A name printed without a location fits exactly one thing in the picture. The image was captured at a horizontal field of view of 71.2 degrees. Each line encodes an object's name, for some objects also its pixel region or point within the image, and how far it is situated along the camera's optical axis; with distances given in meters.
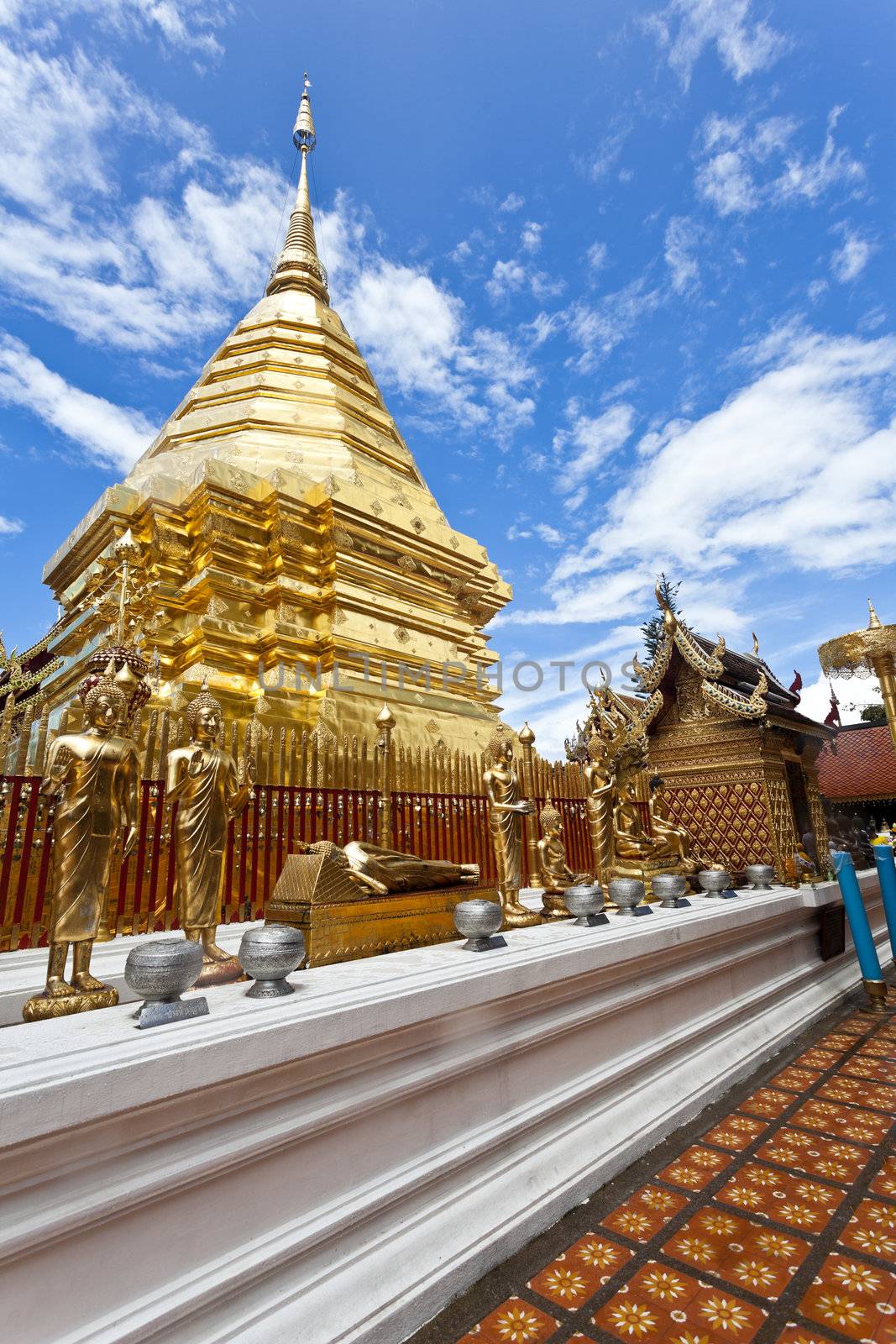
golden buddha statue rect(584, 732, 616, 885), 4.64
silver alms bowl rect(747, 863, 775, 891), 5.11
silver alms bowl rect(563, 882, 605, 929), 3.28
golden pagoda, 7.41
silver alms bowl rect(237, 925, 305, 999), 1.92
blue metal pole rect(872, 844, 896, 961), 4.55
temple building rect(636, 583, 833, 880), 6.26
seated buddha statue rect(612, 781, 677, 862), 4.95
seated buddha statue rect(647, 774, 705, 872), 5.26
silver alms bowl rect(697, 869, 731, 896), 4.60
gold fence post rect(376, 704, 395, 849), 4.21
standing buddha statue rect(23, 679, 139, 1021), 1.92
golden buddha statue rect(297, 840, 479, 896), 2.86
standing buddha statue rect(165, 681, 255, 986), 2.53
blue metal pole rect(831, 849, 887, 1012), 4.30
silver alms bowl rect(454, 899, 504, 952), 2.69
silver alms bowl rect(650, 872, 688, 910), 4.04
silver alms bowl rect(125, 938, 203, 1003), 1.67
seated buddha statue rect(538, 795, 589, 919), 3.98
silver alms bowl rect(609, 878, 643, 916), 3.66
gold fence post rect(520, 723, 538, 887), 6.06
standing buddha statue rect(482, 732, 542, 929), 3.79
